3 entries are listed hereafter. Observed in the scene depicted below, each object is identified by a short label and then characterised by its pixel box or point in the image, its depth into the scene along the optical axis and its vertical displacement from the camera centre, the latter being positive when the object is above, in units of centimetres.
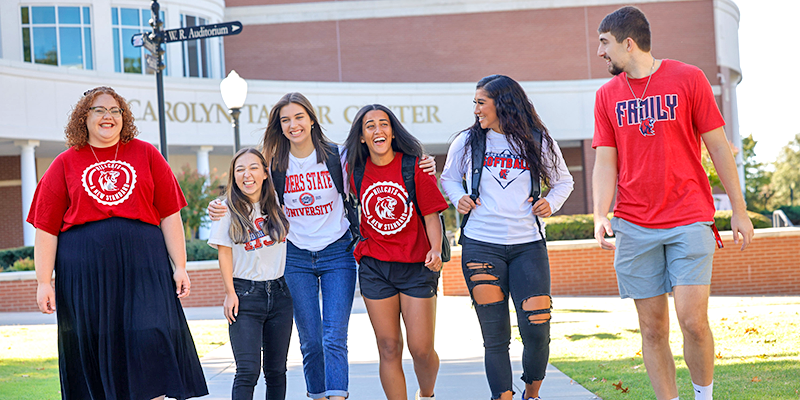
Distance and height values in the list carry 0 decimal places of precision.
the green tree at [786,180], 6631 -2
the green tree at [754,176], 5201 +49
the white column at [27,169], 1941 +142
